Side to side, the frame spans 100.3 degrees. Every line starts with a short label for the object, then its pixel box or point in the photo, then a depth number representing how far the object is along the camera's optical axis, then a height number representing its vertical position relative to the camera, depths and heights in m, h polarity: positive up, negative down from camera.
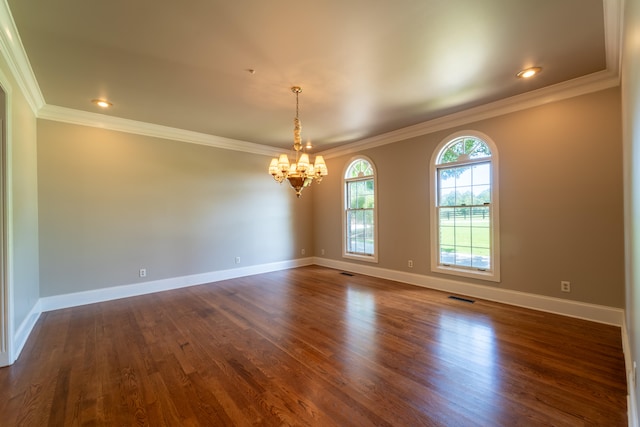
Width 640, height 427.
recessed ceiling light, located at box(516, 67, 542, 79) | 2.90 +1.51
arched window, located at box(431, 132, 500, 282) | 3.95 +0.04
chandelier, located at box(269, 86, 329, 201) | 3.29 +0.55
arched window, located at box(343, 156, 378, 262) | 5.69 +0.01
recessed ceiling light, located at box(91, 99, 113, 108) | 3.54 +1.52
